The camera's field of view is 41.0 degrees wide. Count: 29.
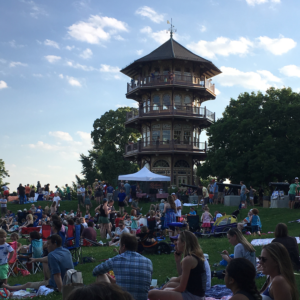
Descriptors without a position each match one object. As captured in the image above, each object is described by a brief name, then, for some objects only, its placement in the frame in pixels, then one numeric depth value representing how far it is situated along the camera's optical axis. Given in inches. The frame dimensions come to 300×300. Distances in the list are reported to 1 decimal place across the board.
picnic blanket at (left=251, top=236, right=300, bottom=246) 552.4
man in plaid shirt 222.2
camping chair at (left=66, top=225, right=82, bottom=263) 499.9
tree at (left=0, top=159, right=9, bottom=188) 2891.2
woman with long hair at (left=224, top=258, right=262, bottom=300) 163.8
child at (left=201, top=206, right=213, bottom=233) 751.7
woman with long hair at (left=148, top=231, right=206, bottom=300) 231.1
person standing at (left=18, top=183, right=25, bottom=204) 1309.1
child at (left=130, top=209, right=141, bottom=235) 726.5
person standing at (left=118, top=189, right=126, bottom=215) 1073.5
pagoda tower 1739.7
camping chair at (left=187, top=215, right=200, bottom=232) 751.7
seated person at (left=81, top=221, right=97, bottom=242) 617.8
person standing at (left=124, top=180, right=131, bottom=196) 1302.9
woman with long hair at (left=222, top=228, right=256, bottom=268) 299.6
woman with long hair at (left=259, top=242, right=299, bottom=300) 178.7
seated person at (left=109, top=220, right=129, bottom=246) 636.7
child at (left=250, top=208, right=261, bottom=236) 668.7
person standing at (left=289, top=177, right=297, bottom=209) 952.3
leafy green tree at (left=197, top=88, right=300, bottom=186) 1353.3
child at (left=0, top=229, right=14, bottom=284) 375.2
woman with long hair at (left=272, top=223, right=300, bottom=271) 324.8
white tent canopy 1144.7
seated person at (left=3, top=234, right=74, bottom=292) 311.5
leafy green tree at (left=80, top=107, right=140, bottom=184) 2156.7
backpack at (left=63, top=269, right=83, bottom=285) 246.7
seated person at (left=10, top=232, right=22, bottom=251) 474.3
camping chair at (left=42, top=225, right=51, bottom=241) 597.3
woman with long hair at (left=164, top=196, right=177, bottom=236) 730.8
